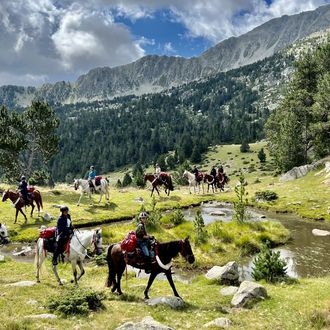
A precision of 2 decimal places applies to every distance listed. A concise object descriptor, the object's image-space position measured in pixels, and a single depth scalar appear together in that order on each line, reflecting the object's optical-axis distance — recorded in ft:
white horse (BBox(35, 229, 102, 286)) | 64.90
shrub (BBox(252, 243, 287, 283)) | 69.92
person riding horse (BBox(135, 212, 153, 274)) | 58.18
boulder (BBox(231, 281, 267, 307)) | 55.16
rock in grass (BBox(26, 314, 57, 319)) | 46.49
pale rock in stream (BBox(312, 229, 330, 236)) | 116.88
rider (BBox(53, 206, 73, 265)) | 65.05
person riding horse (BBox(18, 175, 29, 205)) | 129.90
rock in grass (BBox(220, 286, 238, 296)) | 61.43
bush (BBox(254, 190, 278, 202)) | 175.11
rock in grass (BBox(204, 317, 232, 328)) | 46.88
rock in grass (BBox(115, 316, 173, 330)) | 42.93
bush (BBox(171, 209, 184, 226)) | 119.65
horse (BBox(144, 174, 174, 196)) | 182.50
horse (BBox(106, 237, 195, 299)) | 57.41
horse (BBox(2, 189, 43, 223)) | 134.55
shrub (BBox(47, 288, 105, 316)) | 49.32
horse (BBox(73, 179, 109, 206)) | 161.79
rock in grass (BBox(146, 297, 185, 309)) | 54.08
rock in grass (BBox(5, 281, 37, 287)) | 63.06
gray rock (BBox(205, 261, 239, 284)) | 70.08
